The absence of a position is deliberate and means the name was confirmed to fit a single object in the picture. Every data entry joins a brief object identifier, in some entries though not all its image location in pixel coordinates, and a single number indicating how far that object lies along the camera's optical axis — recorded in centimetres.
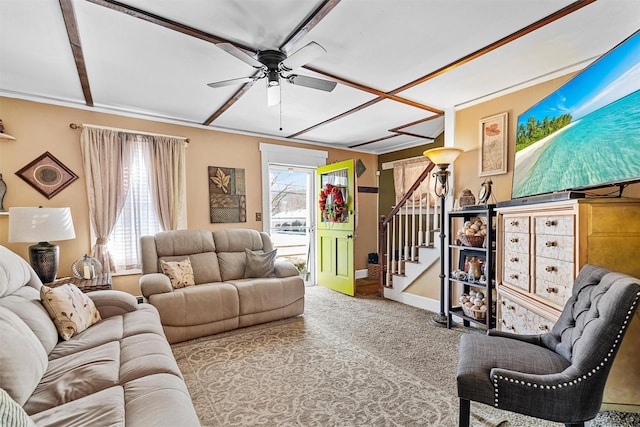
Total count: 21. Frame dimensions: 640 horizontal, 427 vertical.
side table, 277
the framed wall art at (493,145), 310
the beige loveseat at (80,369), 115
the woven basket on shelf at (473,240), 301
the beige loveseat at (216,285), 292
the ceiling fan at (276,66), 197
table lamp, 260
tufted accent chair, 124
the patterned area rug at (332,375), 181
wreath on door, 473
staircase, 384
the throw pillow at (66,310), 193
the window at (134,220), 371
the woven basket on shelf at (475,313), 300
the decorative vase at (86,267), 308
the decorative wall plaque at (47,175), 324
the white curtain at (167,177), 390
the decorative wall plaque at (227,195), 441
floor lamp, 324
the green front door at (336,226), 457
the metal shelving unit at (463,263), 286
